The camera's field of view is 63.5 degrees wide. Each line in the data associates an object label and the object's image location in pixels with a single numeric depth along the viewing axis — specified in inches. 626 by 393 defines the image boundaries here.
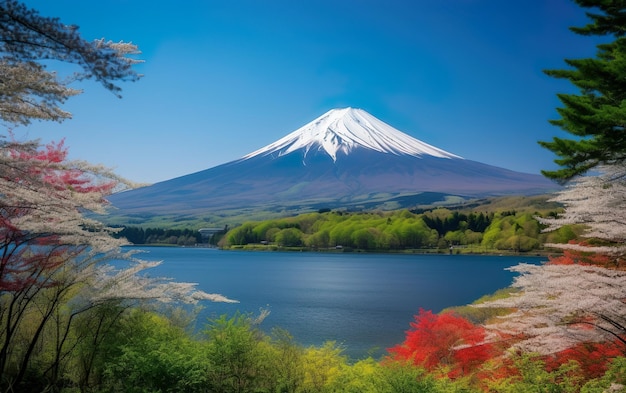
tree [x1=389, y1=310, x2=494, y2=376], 408.2
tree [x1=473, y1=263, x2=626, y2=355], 300.7
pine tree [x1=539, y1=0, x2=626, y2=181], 348.5
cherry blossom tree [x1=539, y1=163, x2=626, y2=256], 335.6
